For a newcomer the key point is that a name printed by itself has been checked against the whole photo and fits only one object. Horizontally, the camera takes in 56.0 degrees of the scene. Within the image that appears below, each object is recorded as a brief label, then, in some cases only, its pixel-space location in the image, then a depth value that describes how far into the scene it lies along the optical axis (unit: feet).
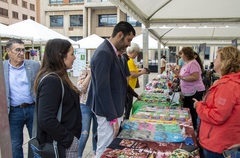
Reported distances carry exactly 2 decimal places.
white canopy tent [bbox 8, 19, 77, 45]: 24.52
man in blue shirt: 8.61
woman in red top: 5.49
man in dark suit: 6.50
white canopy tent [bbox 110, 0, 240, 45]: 12.93
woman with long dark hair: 5.09
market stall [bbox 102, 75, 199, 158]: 5.82
